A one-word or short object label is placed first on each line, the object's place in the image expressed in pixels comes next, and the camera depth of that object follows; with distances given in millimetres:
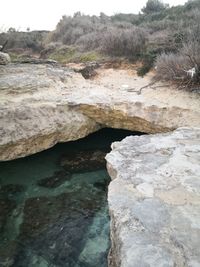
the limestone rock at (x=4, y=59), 4726
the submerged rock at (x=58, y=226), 2493
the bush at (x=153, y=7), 11016
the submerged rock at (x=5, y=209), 2863
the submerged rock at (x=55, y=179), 3412
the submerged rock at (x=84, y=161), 3706
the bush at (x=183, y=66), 3960
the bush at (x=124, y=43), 5632
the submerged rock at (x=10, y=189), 3268
